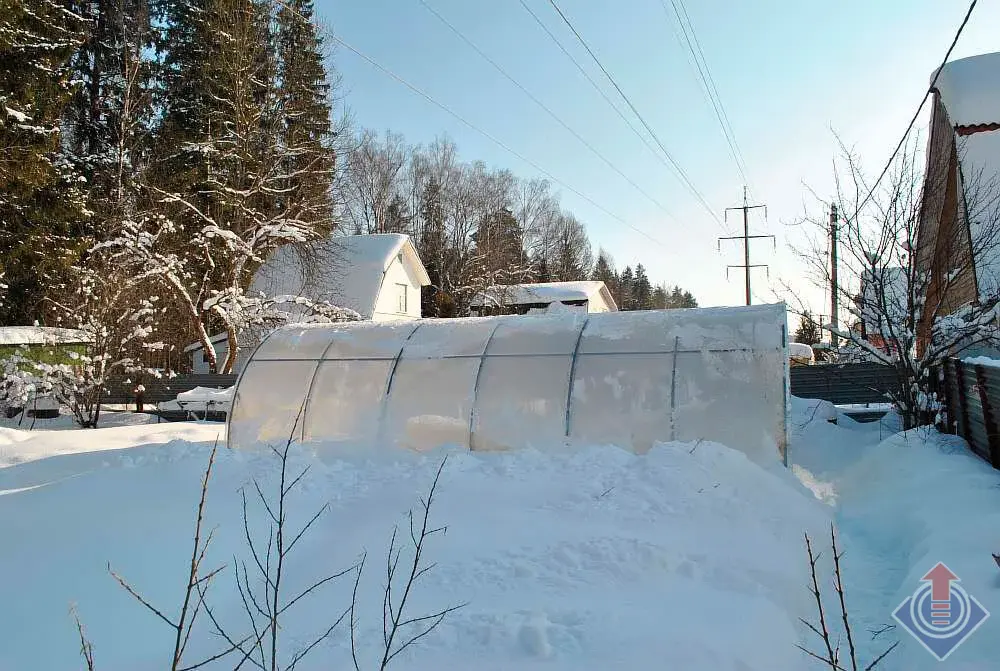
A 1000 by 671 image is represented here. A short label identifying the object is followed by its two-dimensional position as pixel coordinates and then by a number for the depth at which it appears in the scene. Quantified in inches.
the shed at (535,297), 1368.1
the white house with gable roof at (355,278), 979.9
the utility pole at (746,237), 1142.0
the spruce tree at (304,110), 858.1
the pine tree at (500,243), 1424.7
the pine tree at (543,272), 1995.9
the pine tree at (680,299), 3462.6
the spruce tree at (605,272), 2597.0
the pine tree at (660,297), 3031.3
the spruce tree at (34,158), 692.7
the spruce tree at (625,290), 2721.5
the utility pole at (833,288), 402.0
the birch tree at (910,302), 355.3
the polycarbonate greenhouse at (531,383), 299.1
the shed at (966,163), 420.2
